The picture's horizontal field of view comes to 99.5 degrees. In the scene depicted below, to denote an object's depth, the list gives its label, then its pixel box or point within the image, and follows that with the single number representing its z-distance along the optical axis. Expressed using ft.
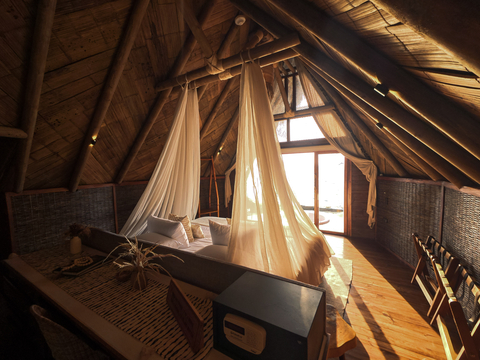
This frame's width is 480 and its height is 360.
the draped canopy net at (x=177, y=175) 9.26
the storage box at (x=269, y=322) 2.49
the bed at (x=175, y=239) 7.45
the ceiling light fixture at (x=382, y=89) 4.31
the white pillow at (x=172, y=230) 8.73
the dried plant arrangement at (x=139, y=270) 4.59
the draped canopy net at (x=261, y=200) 5.85
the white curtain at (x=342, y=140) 13.92
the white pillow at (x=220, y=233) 8.00
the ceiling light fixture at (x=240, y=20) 8.97
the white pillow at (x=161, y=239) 8.08
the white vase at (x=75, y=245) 6.63
